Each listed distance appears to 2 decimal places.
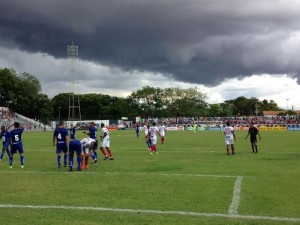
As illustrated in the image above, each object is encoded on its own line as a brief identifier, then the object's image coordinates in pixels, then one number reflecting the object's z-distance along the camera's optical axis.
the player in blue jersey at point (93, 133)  18.77
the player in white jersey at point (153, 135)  23.17
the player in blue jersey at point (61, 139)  16.62
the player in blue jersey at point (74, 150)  15.59
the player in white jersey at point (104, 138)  20.03
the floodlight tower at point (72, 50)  86.81
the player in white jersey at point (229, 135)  22.80
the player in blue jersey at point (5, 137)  19.22
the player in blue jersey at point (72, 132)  20.75
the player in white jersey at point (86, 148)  16.40
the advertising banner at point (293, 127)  75.09
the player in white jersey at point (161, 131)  34.27
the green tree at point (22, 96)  104.56
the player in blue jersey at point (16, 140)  16.78
